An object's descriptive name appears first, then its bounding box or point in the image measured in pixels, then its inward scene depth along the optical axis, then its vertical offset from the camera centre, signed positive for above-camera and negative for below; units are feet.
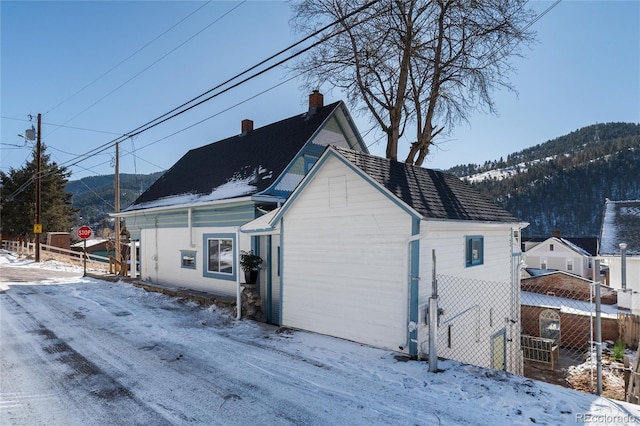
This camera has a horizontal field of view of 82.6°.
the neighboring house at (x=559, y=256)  145.28 -15.79
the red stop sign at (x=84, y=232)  59.72 -2.09
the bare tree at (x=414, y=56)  44.37 +21.38
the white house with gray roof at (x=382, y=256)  22.72 -2.70
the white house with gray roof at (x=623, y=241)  63.36 -4.42
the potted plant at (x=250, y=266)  33.17 -4.28
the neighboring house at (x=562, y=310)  69.21 -18.95
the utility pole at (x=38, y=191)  82.41 +6.86
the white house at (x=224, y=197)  38.65 +2.59
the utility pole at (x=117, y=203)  69.62 +3.21
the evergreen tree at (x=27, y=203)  112.57 +5.24
